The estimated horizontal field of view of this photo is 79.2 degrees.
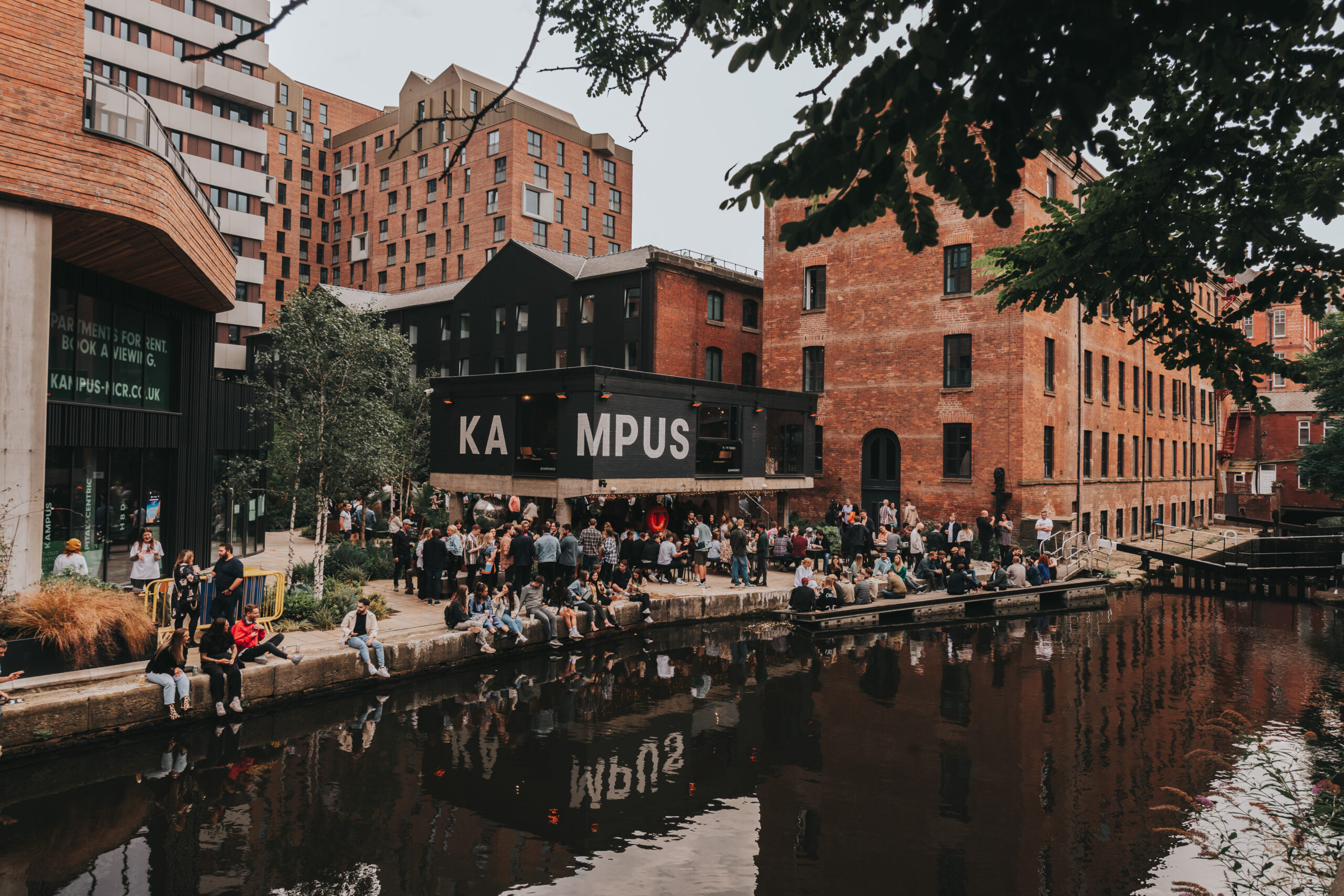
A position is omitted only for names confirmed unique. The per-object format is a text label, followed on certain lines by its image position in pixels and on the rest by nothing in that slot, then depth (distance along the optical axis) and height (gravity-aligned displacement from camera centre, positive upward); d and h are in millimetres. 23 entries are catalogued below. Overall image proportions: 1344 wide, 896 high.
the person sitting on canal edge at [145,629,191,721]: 10461 -2769
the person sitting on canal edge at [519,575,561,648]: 15922 -2850
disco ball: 24859 -1600
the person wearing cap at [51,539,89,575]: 12781 -1665
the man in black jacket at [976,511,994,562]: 26062 -1940
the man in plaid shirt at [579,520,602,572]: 18641 -1870
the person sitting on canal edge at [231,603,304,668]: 11859 -2681
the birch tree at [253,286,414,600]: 16906 +1193
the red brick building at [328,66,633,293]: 55281 +19845
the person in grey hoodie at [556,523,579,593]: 18031 -1935
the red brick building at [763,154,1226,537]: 27844 +3525
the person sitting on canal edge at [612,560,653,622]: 17750 -2713
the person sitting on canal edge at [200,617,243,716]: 10984 -2800
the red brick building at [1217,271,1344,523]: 46500 +1899
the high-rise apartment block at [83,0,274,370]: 35000 +16714
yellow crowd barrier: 13195 -2326
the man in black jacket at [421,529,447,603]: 17000 -2070
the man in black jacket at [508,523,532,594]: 16859 -1937
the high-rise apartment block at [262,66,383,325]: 66000 +22729
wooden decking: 18750 -3453
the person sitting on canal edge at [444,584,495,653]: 14578 -2850
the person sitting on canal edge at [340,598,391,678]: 12781 -2745
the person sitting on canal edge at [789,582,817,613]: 18594 -2986
